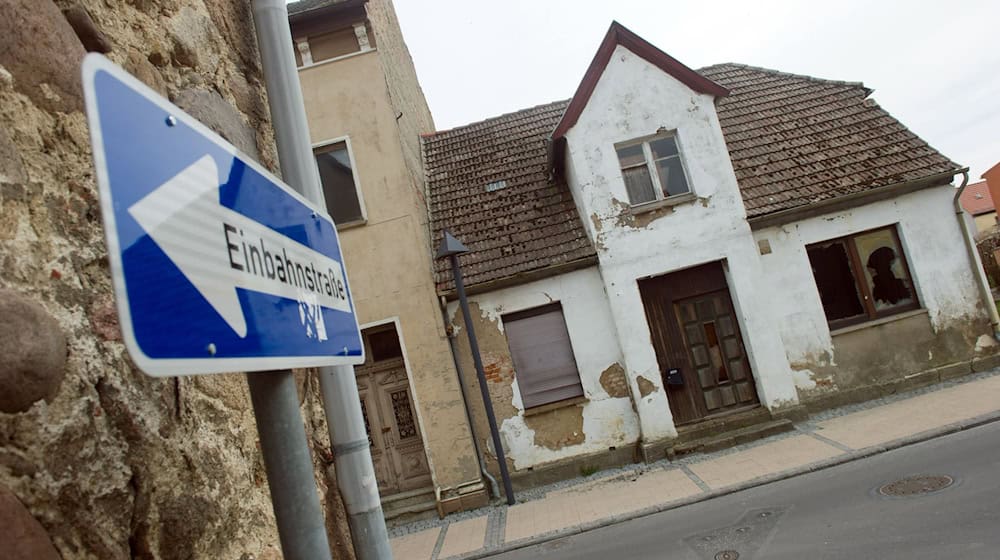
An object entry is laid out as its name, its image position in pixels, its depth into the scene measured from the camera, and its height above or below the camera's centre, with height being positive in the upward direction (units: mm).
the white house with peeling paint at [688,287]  11609 +297
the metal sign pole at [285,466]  1126 -97
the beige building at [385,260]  11438 +2234
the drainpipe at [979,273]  11953 -600
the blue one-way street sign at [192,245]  780 +267
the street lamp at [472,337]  10250 +457
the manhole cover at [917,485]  6947 -2485
